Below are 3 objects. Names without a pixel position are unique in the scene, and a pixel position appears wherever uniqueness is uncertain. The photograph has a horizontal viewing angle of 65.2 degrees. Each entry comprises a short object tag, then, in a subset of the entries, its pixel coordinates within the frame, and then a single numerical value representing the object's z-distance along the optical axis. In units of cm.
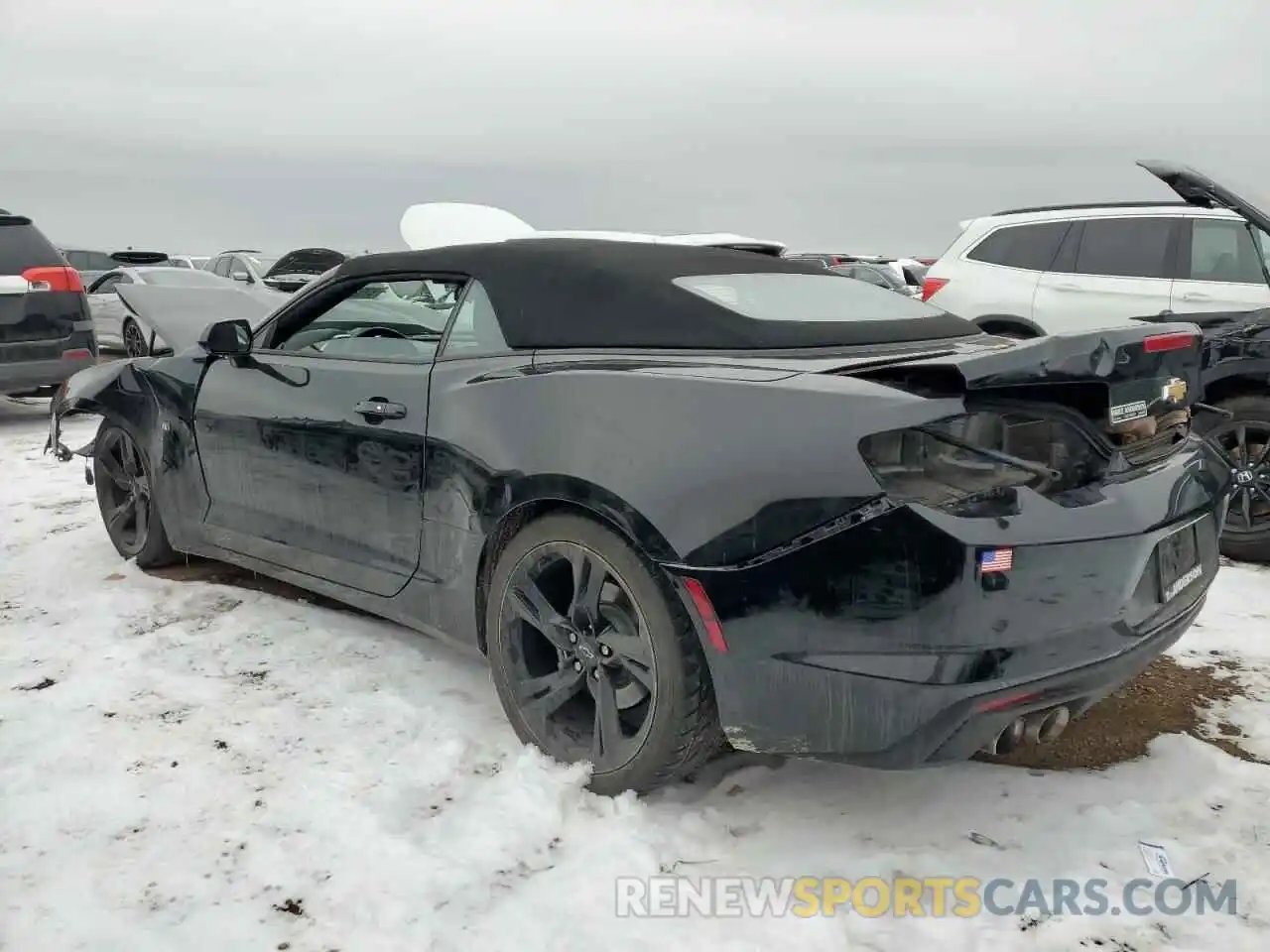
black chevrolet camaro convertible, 207
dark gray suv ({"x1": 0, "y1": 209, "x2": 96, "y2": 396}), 804
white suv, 622
